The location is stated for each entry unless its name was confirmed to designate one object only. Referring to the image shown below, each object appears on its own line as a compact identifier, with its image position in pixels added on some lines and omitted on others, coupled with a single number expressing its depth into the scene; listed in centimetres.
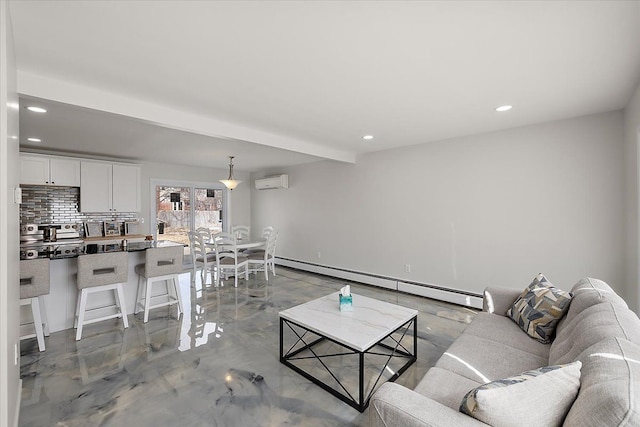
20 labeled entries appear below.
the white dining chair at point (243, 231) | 671
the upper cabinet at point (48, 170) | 444
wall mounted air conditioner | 657
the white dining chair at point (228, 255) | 493
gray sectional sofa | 88
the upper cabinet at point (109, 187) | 497
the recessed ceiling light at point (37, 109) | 286
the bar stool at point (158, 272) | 339
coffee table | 206
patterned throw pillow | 197
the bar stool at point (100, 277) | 295
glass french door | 631
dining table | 506
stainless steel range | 444
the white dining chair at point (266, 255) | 538
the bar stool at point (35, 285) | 260
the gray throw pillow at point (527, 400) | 98
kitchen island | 308
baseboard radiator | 396
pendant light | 543
